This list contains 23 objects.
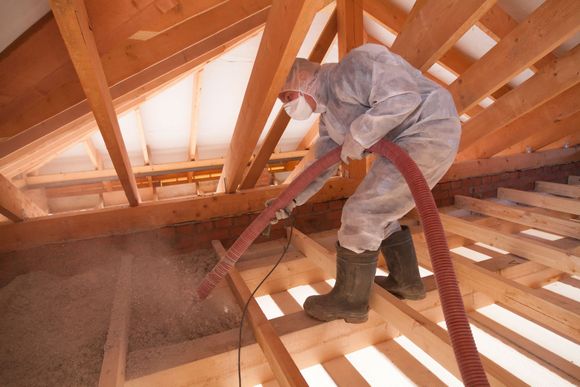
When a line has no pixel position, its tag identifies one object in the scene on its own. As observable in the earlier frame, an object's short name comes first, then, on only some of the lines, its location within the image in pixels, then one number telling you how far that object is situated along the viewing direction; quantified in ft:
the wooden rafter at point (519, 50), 5.43
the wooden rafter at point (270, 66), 4.17
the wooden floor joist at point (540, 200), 8.87
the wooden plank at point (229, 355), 4.27
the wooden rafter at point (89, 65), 3.36
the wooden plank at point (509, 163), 11.17
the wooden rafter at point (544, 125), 9.21
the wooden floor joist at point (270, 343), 3.64
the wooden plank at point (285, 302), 7.02
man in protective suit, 4.38
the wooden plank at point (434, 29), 5.41
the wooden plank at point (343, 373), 5.51
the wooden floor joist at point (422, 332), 3.88
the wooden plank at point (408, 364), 5.60
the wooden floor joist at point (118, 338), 3.83
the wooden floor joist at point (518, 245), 6.21
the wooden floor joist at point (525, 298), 4.99
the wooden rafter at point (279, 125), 8.24
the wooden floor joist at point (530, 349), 5.50
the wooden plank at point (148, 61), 4.91
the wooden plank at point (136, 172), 14.65
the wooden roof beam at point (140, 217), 7.09
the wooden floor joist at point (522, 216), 8.01
